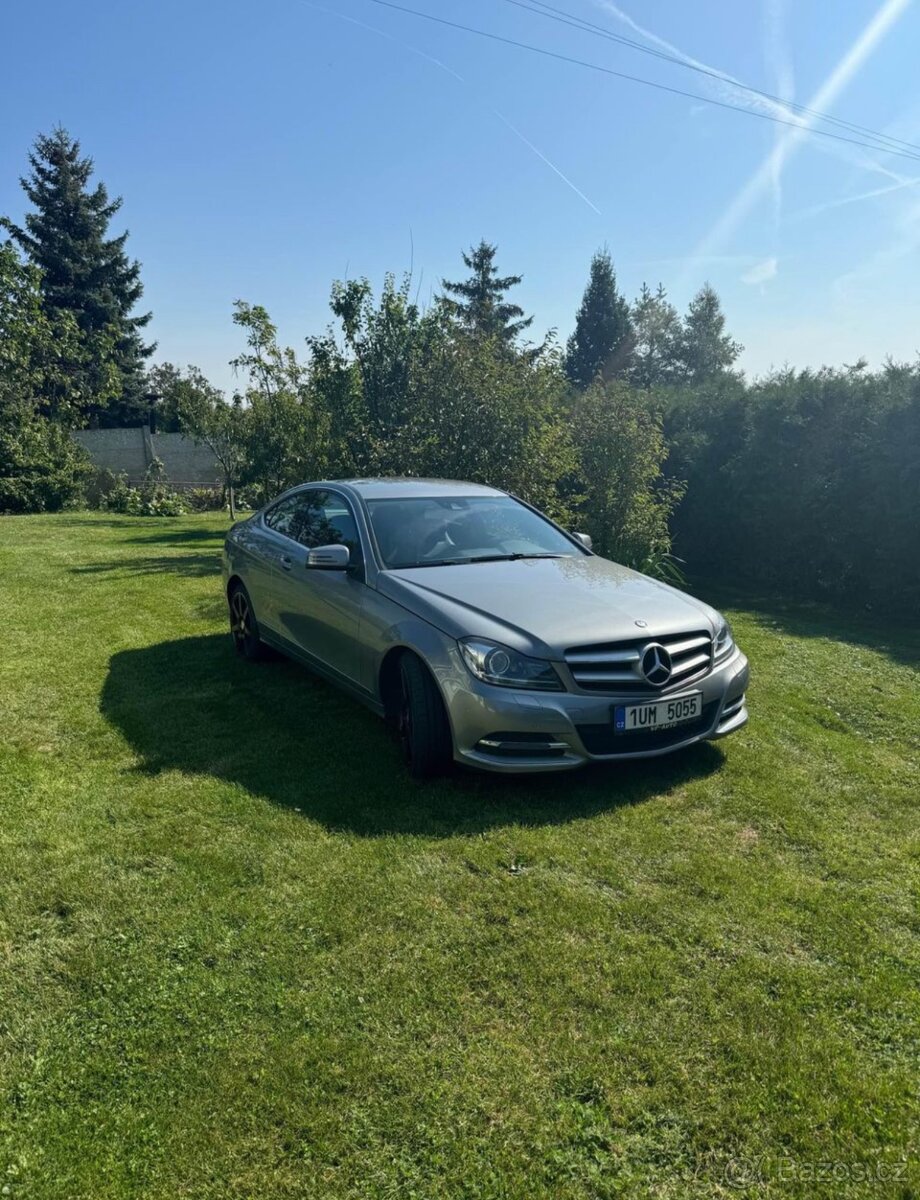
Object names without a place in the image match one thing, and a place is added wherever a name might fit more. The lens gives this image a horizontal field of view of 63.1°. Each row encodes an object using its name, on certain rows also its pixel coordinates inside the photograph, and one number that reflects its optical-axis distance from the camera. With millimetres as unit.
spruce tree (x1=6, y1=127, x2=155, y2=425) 32094
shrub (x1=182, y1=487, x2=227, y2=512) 23825
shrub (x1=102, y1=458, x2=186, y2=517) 21250
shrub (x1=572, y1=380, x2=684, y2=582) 10391
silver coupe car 3508
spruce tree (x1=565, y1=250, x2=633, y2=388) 41938
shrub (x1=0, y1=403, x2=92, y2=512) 18906
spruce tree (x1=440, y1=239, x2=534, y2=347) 39969
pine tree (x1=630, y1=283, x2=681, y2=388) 49156
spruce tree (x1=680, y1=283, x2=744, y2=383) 49312
